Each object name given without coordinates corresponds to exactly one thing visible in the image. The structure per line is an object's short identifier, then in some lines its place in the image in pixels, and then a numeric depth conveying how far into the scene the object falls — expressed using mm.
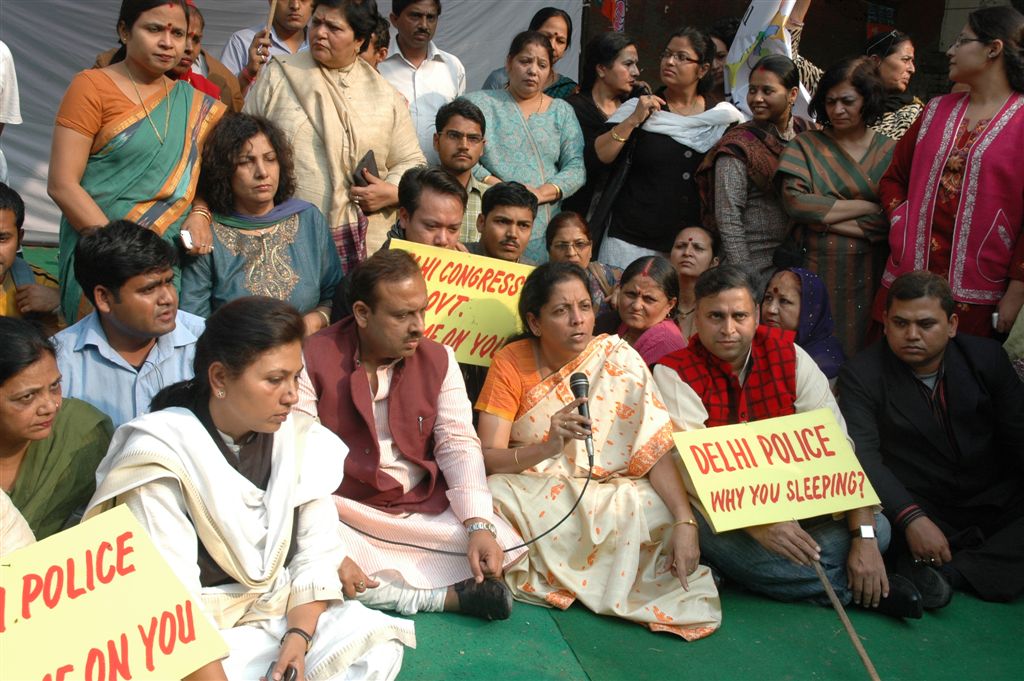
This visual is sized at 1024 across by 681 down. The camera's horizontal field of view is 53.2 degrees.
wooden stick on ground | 3357
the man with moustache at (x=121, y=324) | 3623
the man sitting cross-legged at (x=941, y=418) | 4309
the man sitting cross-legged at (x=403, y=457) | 3701
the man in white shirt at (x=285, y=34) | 6035
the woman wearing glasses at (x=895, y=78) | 5836
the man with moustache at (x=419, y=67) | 6043
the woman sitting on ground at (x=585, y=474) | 3811
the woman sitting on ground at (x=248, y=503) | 2889
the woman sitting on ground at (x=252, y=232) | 4461
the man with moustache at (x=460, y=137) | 5254
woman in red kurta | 4754
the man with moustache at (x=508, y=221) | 4918
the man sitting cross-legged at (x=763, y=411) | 3932
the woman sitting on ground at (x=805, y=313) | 4953
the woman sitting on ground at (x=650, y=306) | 4723
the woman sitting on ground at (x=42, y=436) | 2973
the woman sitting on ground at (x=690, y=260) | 5195
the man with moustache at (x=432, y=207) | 4781
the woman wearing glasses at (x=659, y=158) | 5785
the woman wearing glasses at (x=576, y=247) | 5066
